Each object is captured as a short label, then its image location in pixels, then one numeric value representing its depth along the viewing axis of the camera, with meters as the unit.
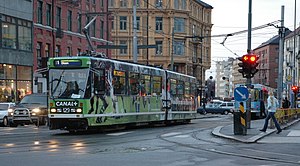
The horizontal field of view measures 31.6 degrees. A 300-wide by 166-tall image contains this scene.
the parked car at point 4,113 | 31.16
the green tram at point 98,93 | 21.12
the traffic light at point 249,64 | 22.91
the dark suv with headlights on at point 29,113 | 29.97
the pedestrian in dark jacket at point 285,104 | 42.90
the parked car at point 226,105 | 63.62
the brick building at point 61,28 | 44.25
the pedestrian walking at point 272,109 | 22.56
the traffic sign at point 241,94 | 20.53
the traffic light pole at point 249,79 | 23.58
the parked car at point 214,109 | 62.31
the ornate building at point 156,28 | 77.56
